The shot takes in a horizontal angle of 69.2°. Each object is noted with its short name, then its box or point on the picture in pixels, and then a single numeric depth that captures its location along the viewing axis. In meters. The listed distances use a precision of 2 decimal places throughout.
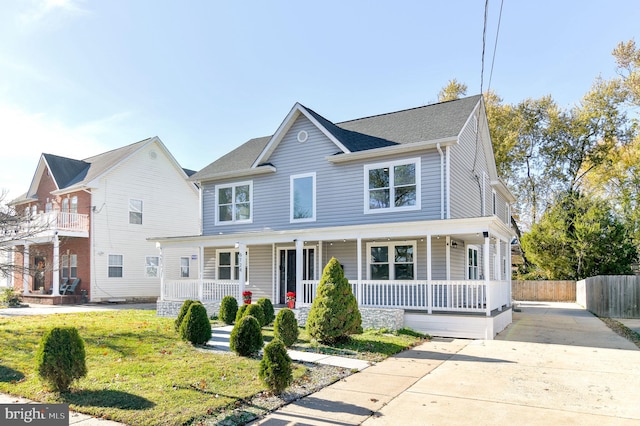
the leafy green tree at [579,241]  25.77
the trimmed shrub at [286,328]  9.80
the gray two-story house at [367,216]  13.14
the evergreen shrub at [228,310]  13.55
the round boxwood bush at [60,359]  6.18
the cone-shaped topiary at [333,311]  10.01
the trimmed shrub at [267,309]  12.85
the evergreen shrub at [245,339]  8.66
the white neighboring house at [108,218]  23.28
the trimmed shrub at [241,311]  11.66
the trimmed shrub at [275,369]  6.28
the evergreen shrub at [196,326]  9.93
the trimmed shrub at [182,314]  10.95
